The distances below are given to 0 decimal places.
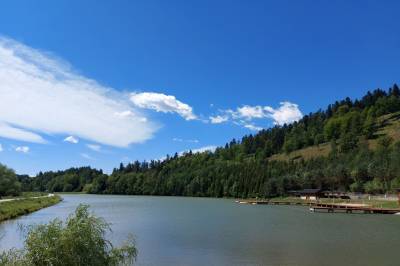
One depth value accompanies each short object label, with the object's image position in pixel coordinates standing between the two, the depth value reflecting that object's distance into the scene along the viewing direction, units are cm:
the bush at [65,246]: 1480
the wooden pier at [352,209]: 9225
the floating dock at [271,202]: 13980
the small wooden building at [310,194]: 14975
